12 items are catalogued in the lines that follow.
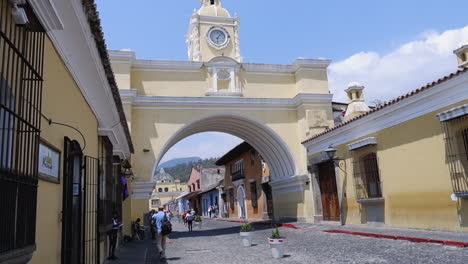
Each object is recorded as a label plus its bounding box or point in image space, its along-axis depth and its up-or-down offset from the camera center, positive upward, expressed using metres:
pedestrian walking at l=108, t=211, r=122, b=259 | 8.88 -0.57
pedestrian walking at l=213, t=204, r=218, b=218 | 39.00 -0.42
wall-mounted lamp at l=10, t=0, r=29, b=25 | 2.90 +1.48
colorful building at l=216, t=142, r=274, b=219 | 26.27 +1.52
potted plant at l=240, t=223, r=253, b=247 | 11.00 -0.80
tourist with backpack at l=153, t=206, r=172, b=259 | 9.88 -0.46
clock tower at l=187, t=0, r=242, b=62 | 19.92 +8.66
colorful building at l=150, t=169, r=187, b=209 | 80.99 +4.48
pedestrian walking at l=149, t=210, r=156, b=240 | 15.91 -0.78
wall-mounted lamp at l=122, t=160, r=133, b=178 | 13.57 +1.53
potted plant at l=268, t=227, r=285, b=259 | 8.45 -0.88
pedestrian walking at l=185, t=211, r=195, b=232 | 20.06 -0.59
